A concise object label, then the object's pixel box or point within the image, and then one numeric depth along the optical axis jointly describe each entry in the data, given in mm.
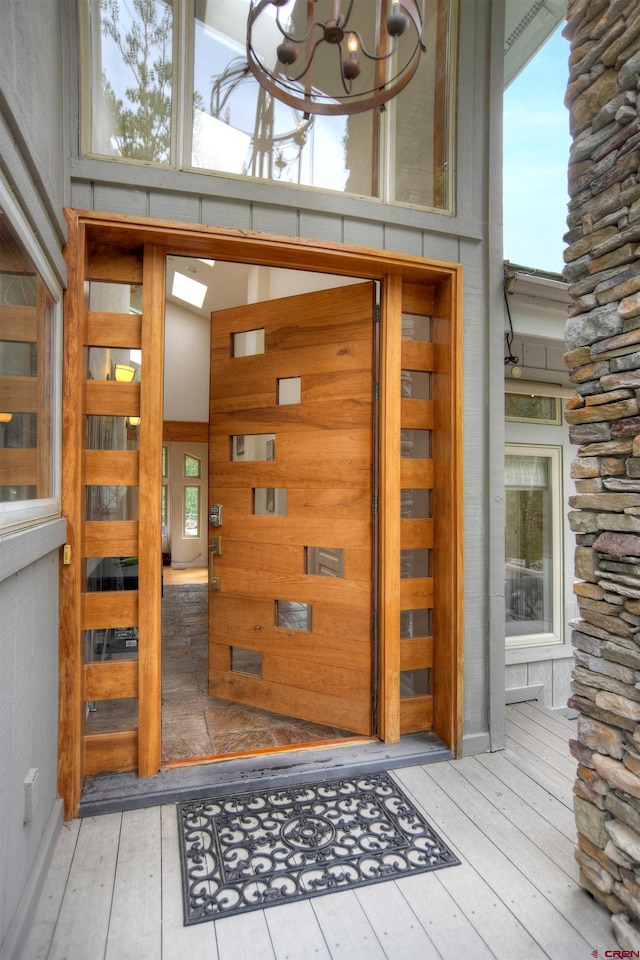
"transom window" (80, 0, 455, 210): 2131
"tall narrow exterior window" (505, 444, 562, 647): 3752
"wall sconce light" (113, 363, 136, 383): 2234
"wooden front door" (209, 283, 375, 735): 2586
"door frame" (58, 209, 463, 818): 2016
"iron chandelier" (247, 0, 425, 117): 1757
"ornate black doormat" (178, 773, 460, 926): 1615
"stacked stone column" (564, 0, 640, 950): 1474
